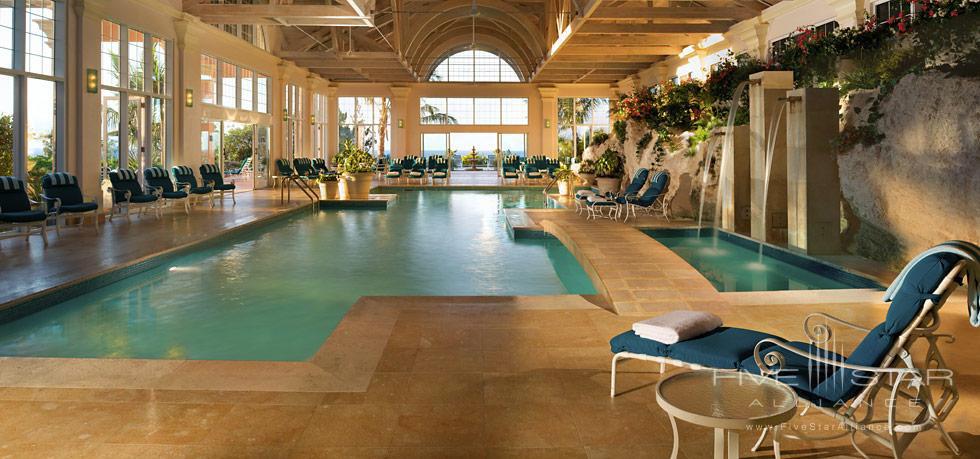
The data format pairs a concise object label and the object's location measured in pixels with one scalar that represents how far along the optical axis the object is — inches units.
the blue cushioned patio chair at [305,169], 763.4
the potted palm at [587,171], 670.6
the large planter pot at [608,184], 580.1
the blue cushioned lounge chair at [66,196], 351.6
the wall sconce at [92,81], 420.2
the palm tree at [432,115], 1122.0
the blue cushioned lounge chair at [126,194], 413.7
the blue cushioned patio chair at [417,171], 862.8
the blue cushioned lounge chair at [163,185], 451.2
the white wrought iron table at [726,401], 76.6
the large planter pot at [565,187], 608.7
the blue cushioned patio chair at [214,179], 546.9
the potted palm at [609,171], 582.2
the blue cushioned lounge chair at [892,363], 90.1
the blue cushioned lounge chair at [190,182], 497.7
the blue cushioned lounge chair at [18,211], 309.1
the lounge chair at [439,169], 878.4
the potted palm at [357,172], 579.8
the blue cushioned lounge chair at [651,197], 411.2
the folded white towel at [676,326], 118.9
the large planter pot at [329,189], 592.7
